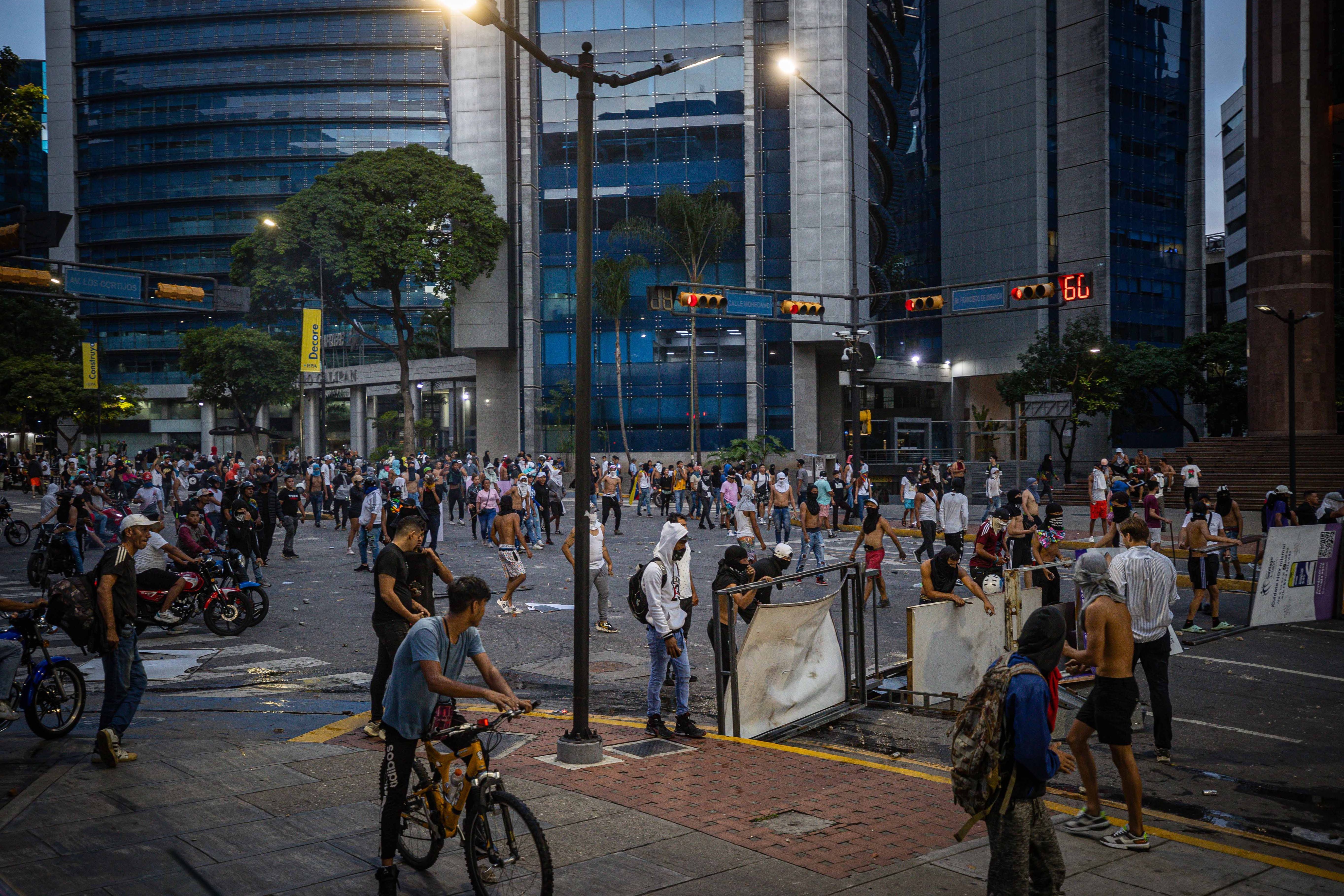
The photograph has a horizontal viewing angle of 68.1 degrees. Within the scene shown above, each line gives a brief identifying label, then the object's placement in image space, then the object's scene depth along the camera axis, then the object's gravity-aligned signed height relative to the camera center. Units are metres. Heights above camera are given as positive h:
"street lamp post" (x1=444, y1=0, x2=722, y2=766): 7.48 +0.66
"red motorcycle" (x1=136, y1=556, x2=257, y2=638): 13.18 -2.12
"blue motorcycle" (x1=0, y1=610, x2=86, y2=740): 8.02 -2.00
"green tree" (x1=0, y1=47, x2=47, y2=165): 15.53 +5.36
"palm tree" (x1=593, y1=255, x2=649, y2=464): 47.75 +7.64
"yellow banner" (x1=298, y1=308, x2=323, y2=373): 40.03 +4.04
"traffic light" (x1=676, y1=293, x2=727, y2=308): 26.41 +3.73
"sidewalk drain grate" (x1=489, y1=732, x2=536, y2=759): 7.80 -2.46
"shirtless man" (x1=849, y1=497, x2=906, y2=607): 14.54 -1.44
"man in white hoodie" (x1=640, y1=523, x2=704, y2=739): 8.40 -1.66
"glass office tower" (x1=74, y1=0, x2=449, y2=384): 86.19 +29.73
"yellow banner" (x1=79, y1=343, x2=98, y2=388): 50.00 +4.23
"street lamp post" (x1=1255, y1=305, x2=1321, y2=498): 27.45 +1.27
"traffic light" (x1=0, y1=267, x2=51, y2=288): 18.45 +3.16
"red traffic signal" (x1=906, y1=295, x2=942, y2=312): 25.80 +3.52
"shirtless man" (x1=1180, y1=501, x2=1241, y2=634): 13.90 -1.77
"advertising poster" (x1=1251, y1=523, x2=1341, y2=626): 14.09 -2.07
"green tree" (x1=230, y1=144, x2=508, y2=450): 49.62 +10.92
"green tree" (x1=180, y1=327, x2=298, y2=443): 64.12 +5.05
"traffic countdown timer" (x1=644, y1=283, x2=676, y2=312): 25.59 +3.72
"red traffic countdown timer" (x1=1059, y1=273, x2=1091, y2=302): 24.00 +3.62
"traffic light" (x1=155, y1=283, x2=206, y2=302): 26.98 +4.21
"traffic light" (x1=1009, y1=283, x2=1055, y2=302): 24.19 +3.58
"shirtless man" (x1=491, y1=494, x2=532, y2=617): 14.85 -1.58
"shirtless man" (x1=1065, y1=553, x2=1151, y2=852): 6.16 -1.52
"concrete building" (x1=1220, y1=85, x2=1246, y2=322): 80.81 +20.14
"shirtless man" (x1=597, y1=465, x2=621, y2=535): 25.91 -1.32
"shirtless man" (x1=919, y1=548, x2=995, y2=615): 10.35 -1.44
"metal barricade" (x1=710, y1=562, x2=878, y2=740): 8.28 -2.00
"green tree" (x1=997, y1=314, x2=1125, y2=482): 57.41 +3.80
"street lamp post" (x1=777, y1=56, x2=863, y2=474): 26.19 +2.05
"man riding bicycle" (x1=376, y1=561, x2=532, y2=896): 5.03 -1.24
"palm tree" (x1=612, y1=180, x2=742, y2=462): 47.66 +10.26
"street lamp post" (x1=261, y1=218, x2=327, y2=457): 39.88 +1.55
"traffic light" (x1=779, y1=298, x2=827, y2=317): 26.91 +3.57
